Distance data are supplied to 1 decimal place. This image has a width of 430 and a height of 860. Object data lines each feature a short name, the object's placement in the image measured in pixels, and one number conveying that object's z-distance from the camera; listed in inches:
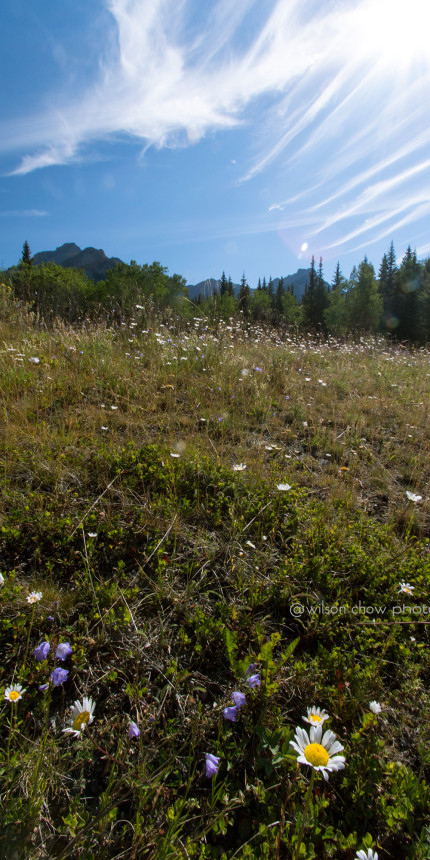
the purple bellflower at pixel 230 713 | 22.3
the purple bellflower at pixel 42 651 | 23.4
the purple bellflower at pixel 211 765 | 20.8
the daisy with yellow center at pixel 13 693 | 21.5
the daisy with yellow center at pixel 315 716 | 21.1
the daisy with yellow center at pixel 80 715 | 20.0
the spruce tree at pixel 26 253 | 1639.8
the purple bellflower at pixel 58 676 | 22.3
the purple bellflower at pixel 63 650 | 23.3
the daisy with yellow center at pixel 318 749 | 18.9
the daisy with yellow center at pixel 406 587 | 30.8
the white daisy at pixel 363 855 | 17.7
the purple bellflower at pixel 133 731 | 21.3
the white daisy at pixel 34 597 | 25.6
